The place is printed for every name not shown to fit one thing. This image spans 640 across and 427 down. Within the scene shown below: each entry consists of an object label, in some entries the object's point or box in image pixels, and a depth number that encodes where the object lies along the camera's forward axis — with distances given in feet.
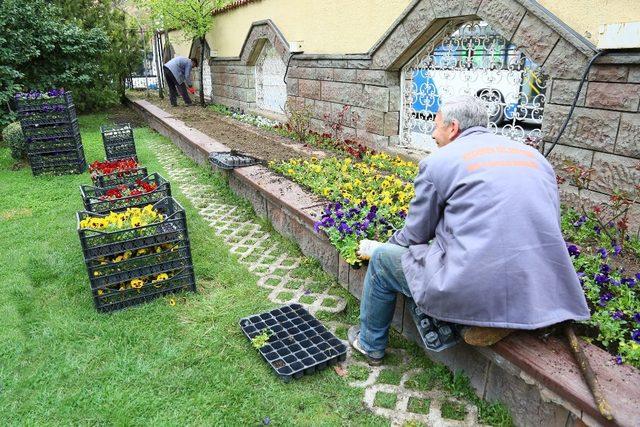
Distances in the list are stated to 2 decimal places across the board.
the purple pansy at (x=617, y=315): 8.12
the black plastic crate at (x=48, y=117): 24.14
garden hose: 12.87
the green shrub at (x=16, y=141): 28.09
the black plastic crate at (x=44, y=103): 23.94
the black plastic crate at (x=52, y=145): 25.13
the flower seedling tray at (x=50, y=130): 24.59
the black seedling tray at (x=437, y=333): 8.25
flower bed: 8.09
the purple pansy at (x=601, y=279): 9.25
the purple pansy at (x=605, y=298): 8.48
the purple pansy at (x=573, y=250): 9.78
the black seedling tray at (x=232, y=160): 20.20
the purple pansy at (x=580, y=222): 12.73
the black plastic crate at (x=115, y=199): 14.07
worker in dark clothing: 44.42
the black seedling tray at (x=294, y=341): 9.61
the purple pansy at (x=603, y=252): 10.21
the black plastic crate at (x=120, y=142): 26.66
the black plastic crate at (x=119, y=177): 16.55
